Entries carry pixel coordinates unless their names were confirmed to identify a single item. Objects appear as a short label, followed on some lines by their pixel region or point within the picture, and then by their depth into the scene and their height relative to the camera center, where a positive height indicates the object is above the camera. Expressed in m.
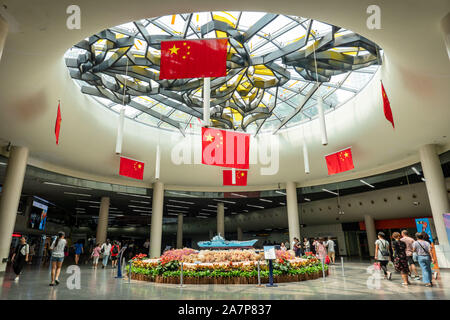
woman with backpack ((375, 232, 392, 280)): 9.48 -0.34
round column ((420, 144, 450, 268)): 14.09 +2.65
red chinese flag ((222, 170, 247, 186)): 17.06 +3.72
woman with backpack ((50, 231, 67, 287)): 9.06 -0.23
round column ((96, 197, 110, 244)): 23.80 +2.00
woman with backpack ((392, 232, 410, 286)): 8.43 -0.52
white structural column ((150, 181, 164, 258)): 22.33 +1.89
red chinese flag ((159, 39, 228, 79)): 6.99 +4.40
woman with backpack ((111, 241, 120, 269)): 18.70 -0.52
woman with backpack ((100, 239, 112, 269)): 17.23 -0.41
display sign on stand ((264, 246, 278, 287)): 8.64 -0.42
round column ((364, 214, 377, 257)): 29.67 +1.25
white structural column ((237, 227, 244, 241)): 43.25 +1.28
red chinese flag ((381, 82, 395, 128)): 8.95 +3.95
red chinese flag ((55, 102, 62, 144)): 9.80 +4.01
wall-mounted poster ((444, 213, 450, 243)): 11.14 +0.78
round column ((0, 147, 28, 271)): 13.62 +2.38
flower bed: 9.56 -0.95
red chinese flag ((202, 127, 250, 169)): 11.20 +3.81
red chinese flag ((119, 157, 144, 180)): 15.66 +4.12
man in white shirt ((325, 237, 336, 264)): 18.01 -0.31
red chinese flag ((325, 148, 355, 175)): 14.72 +4.07
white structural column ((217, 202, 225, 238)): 29.30 +2.79
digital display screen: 24.80 +2.50
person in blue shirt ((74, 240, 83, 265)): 18.88 -0.30
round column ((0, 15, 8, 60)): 6.72 +4.91
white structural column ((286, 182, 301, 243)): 23.12 +2.59
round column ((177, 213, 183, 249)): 32.52 +1.46
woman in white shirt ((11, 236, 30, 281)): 10.58 -0.41
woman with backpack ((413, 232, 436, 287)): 8.05 -0.43
